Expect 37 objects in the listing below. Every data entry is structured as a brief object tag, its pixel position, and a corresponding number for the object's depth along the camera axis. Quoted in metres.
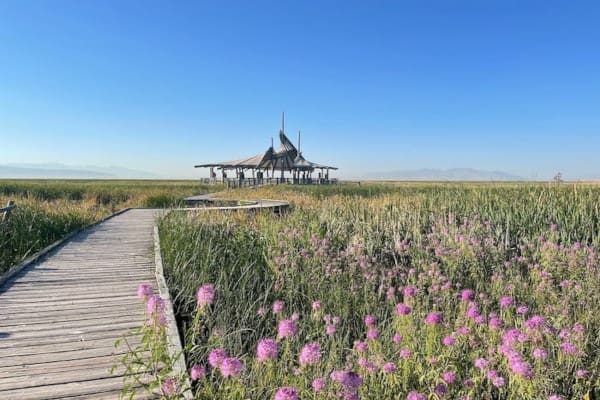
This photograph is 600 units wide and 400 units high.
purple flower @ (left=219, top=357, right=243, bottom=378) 1.60
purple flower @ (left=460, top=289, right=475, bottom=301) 2.88
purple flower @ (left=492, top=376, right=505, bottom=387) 1.87
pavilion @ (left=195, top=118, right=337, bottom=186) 39.00
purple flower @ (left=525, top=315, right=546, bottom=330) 2.12
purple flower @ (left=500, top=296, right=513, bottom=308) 2.69
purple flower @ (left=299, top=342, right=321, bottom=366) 1.75
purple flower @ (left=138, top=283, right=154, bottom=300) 2.15
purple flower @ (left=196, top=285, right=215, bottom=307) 2.10
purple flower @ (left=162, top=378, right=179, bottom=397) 1.93
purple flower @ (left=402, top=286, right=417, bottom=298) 3.01
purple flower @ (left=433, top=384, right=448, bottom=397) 1.79
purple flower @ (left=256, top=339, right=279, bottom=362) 1.71
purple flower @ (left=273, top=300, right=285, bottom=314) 2.77
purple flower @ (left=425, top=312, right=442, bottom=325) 2.35
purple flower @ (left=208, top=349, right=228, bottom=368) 1.69
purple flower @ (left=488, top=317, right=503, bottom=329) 2.26
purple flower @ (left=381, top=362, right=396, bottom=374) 1.91
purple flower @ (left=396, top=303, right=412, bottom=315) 2.47
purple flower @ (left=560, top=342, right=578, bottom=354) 2.04
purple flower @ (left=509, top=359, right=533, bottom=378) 1.65
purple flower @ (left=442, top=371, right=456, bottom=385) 1.90
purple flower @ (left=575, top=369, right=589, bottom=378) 2.13
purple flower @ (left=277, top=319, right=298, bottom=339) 1.89
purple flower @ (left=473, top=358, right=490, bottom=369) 1.98
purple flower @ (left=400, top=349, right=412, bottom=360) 2.09
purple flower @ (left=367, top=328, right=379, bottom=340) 2.22
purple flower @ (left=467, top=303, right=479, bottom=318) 2.50
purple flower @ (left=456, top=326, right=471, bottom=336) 2.23
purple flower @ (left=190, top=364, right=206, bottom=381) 1.89
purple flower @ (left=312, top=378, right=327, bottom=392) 1.68
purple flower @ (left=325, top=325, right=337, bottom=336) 2.35
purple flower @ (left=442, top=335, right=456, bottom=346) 2.14
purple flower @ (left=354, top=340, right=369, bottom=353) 2.12
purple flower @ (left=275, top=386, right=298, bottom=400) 1.40
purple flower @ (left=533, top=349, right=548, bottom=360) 1.94
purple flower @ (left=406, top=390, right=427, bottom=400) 1.64
